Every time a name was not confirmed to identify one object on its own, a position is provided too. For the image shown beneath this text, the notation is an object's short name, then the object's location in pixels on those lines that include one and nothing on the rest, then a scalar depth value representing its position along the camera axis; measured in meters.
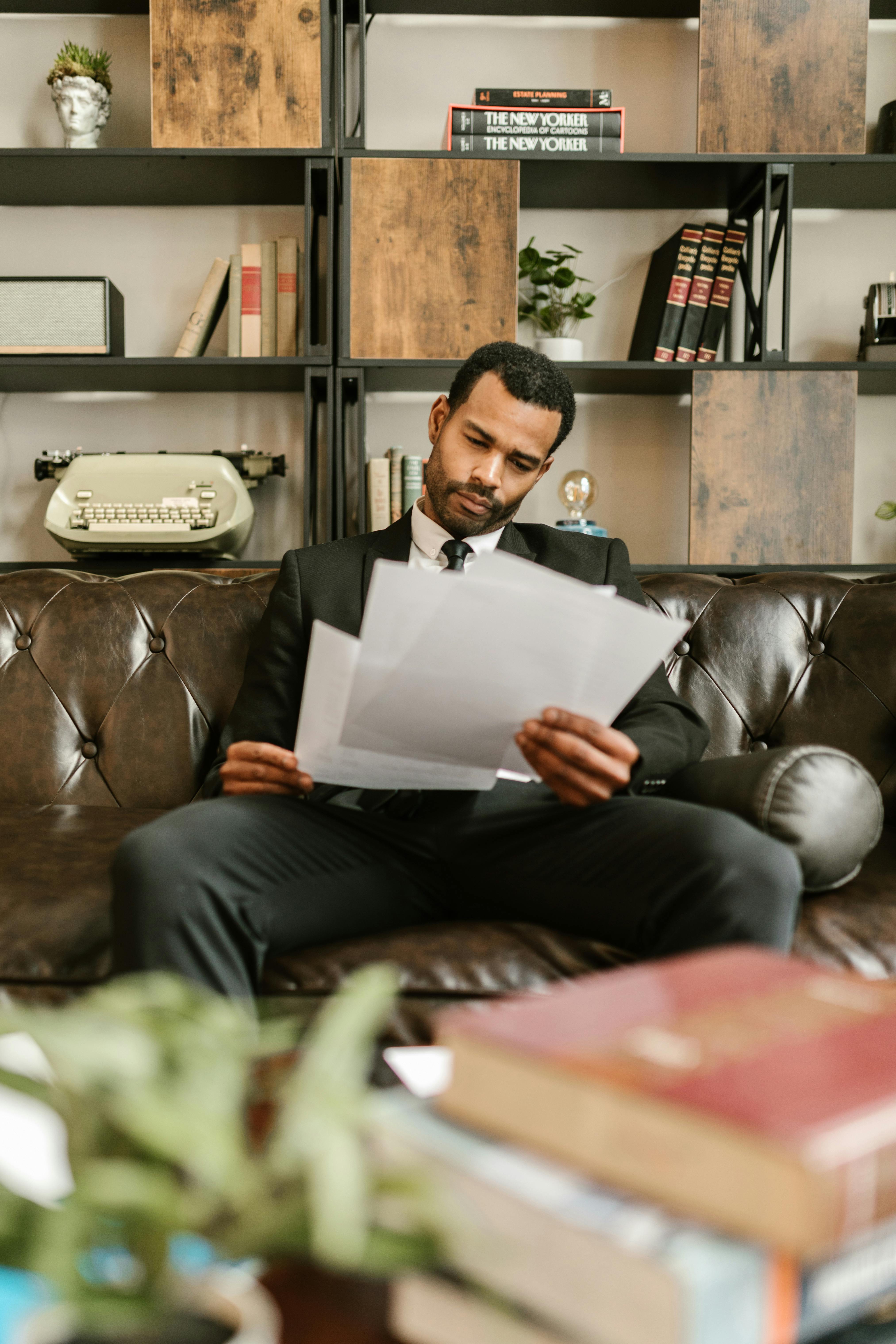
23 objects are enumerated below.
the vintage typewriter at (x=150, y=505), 2.22
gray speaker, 2.29
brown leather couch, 1.70
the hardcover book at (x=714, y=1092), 0.36
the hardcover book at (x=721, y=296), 2.36
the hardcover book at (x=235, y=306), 2.39
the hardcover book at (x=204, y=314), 2.42
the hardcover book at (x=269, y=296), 2.38
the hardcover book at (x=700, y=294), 2.36
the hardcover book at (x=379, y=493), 2.31
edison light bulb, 2.39
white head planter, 2.33
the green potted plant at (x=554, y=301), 2.40
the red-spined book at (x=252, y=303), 2.37
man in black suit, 1.07
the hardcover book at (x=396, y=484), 2.32
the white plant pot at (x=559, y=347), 2.39
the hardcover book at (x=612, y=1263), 0.36
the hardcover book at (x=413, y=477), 2.31
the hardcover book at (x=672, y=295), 2.36
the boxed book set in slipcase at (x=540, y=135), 2.26
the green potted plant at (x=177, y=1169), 0.34
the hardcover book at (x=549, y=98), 2.27
